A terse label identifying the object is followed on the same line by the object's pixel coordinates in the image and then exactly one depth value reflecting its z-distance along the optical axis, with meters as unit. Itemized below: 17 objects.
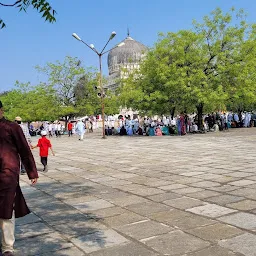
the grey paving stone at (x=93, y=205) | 5.28
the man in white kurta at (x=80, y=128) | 22.31
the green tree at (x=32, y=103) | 38.31
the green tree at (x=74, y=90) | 36.91
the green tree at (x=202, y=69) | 22.31
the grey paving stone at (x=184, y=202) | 5.10
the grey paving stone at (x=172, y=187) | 6.38
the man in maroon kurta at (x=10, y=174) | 3.33
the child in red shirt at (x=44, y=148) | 9.48
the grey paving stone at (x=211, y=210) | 4.62
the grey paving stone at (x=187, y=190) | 5.97
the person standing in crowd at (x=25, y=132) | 9.22
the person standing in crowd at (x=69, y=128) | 30.59
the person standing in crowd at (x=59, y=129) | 32.78
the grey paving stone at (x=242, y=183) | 6.37
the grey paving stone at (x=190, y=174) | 7.64
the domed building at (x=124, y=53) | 82.19
